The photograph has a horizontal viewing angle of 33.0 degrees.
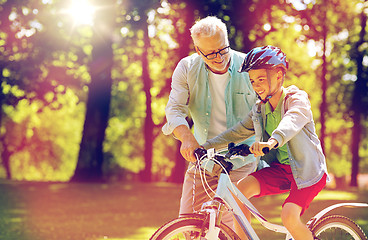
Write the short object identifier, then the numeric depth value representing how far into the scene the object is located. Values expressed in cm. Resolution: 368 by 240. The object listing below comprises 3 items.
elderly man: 479
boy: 399
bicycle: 355
